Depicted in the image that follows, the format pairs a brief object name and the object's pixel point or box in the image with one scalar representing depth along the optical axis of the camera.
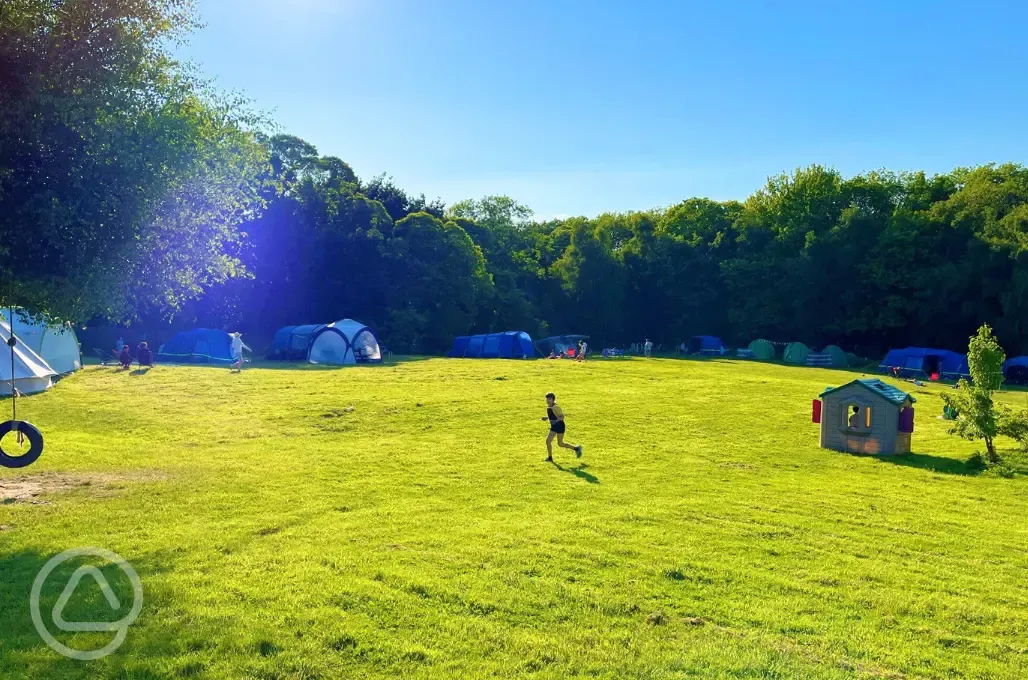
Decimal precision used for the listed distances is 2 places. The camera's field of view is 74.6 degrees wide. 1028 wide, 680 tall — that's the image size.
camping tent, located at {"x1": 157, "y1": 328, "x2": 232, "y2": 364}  33.97
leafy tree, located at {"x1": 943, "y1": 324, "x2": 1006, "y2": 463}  15.57
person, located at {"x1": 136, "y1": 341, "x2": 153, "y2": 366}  28.52
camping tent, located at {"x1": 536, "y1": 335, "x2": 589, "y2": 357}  45.60
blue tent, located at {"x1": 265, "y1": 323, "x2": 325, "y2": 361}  36.16
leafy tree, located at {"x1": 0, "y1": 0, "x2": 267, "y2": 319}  9.17
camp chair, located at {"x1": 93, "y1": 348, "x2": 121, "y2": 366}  31.23
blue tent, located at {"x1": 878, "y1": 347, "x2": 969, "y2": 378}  39.97
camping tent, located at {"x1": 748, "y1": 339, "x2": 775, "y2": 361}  53.70
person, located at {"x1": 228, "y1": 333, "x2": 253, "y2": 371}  33.34
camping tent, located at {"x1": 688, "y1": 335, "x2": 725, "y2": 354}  56.06
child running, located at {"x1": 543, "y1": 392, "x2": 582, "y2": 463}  14.12
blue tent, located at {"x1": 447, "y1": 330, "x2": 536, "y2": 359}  42.97
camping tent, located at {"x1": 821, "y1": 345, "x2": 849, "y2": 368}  49.16
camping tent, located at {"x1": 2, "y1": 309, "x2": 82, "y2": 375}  24.43
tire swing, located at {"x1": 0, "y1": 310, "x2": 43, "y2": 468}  9.92
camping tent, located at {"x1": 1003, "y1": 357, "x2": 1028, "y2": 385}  38.28
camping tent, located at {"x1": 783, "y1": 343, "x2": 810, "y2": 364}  50.69
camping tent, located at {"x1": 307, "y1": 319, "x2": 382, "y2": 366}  35.62
